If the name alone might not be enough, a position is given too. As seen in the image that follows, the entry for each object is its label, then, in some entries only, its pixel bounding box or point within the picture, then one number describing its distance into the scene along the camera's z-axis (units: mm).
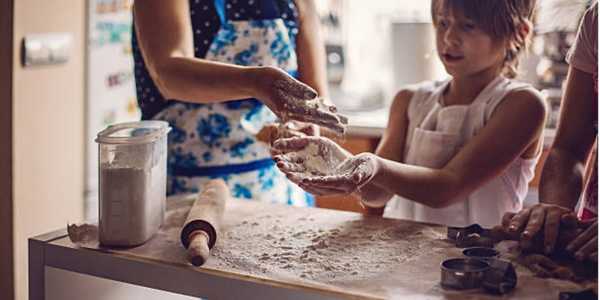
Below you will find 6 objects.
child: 1472
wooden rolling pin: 1135
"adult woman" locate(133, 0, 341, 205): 1580
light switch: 2188
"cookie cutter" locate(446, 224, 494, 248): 1228
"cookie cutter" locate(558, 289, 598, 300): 972
